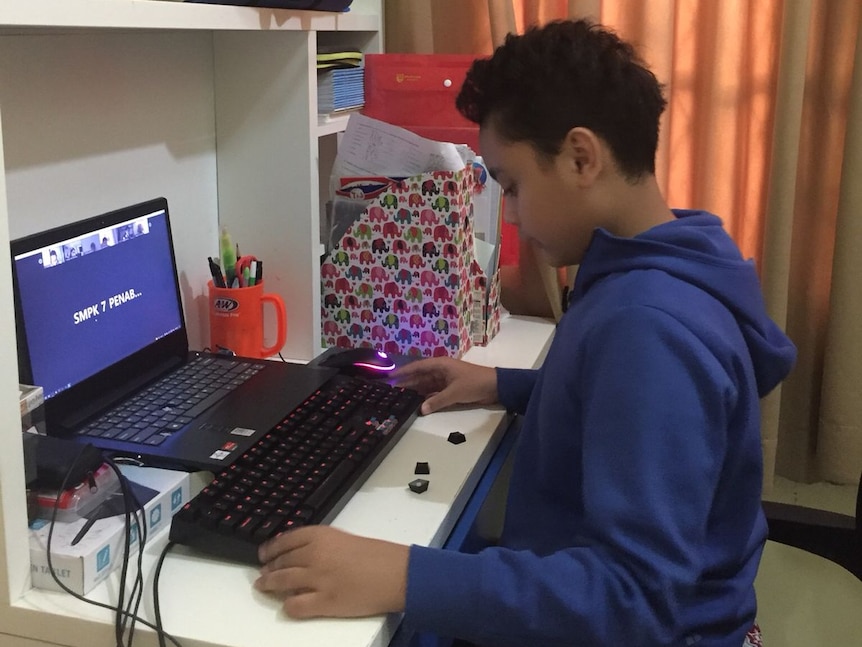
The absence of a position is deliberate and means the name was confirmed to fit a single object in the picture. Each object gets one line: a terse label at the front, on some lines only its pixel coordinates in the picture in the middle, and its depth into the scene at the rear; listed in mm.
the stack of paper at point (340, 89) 1591
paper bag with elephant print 1437
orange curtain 1634
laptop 1038
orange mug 1421
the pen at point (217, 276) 1433
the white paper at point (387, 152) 1467
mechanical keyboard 858
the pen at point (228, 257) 1438
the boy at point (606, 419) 792
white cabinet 1112
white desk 757
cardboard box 797
